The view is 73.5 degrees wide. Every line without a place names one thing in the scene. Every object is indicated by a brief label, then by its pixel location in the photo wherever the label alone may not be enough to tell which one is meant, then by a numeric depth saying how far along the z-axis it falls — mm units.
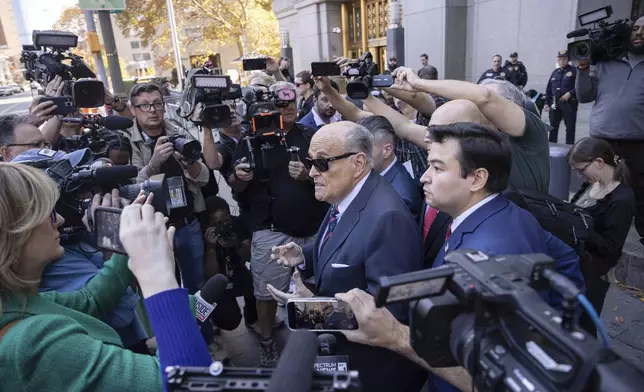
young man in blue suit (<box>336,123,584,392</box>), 1636
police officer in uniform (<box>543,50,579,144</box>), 8380
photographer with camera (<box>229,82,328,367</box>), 3521
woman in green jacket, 1171
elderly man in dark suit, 2018
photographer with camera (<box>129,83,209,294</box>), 3396
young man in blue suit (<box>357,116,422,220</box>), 3041
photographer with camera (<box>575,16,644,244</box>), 4176
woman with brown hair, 2881
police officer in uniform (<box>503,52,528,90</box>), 10352
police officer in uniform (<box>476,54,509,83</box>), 10367
